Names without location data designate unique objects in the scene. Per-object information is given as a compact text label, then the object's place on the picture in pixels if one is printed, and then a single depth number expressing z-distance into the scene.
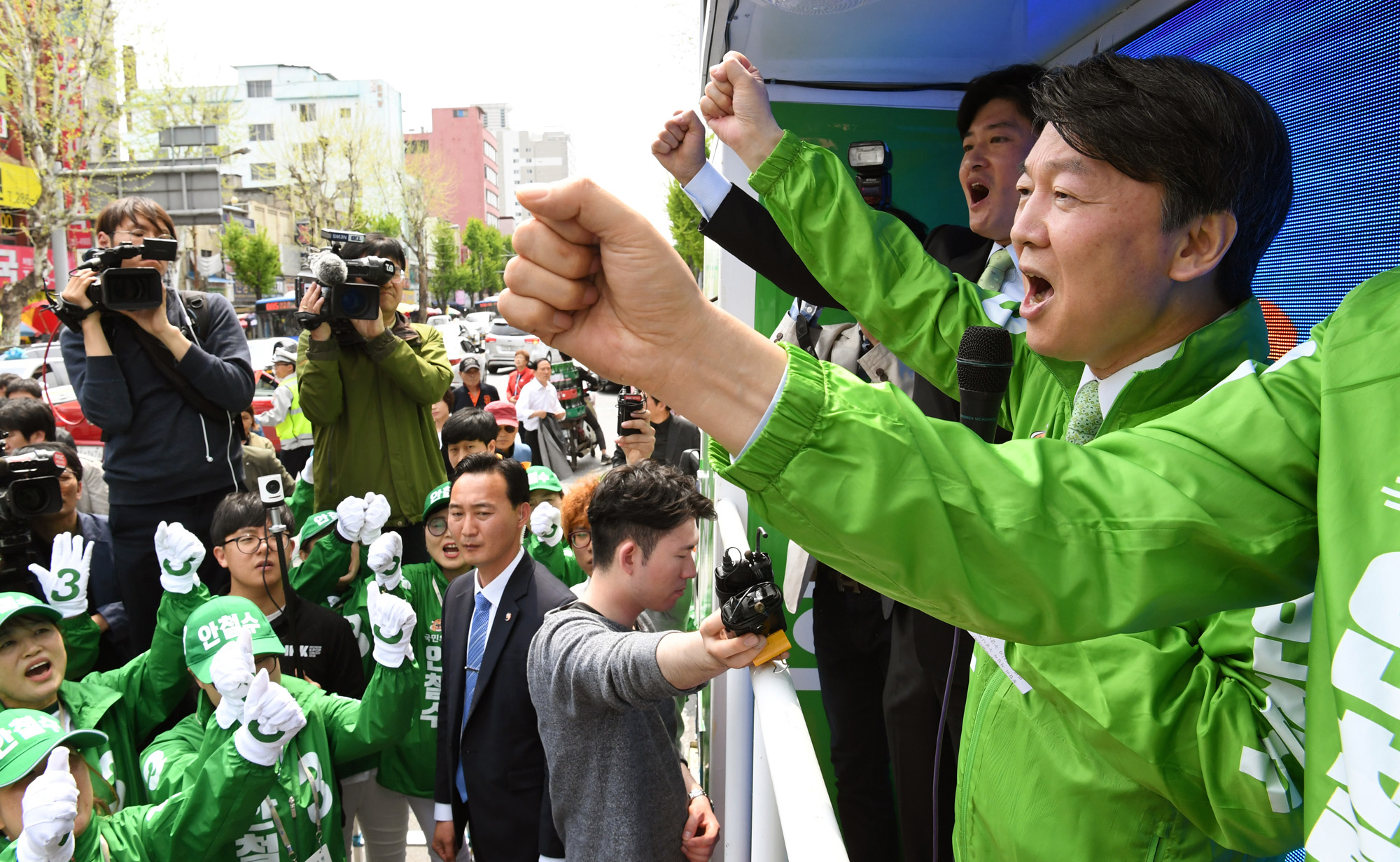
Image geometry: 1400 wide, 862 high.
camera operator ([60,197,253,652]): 3.35
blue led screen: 1.62
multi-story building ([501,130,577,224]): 84.69
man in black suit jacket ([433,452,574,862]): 2.53
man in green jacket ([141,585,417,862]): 2.54
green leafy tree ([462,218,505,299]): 59.38
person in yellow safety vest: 7.89
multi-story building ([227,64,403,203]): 65.31
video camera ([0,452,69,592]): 3.24
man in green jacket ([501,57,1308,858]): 0.76
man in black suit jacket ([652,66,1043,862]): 1.99
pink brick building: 74.86
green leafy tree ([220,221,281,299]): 38.00
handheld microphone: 1.17
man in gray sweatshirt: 1.92
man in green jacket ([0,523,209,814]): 2.64
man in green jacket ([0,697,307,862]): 2.18
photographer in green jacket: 3.82
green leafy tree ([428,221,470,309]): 52.12
